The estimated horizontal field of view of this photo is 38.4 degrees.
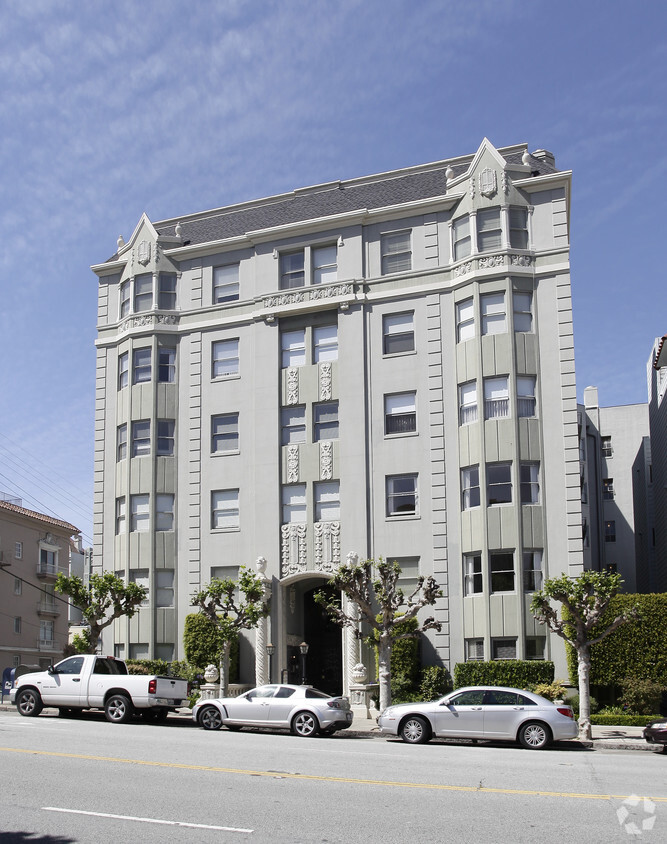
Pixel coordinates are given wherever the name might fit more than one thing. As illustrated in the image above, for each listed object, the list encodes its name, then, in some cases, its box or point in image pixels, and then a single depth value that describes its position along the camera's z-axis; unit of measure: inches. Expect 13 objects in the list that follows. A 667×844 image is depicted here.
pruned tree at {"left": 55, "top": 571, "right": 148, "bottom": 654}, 1272.1
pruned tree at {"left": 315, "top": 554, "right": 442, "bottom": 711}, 1094.4
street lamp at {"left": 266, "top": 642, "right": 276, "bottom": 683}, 1341.8
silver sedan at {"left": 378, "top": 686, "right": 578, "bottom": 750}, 802.2
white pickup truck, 970.1
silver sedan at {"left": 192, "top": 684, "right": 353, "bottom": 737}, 892.0
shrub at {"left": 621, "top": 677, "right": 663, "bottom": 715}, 1096.8
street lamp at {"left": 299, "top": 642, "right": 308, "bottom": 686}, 1318.2
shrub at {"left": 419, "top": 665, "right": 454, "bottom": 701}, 1237.1
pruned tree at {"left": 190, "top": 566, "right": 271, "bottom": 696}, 1216.2
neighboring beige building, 2445.9
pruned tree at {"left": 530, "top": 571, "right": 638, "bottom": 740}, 1002.1
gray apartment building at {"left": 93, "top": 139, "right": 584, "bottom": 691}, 1291.8
